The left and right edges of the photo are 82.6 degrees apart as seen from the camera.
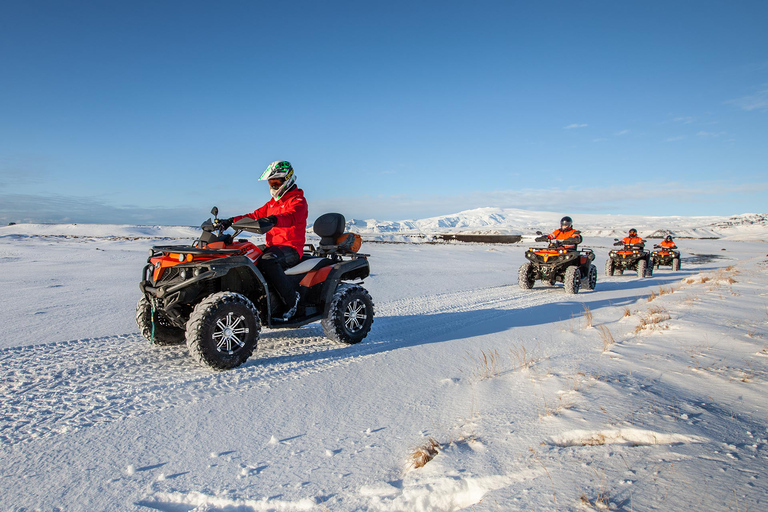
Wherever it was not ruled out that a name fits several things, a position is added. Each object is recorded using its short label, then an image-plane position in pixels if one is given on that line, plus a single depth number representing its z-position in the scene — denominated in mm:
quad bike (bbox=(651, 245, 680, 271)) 20812
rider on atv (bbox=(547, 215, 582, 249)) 12000
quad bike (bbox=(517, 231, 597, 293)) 11523
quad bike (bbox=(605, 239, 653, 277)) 17547
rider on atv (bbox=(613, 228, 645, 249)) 18359
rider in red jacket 5023
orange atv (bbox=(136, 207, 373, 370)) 4207
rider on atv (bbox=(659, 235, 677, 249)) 22016
